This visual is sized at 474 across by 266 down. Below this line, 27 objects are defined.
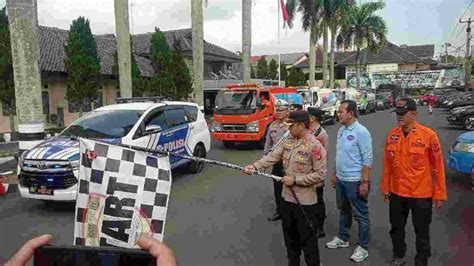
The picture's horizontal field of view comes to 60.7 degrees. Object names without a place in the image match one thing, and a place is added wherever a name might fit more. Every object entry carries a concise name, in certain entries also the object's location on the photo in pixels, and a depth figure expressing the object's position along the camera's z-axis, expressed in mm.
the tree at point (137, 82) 22375
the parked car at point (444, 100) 28194
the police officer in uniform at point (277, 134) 5870
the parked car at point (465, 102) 20070
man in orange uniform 4016
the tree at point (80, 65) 19500
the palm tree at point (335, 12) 32062
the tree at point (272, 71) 46841
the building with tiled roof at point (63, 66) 20844
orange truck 12875
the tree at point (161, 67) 22578
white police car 6340
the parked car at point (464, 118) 17438
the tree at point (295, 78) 43647
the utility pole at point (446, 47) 71288
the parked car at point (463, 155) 7152
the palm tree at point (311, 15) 32000
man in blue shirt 4512
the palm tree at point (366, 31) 39938
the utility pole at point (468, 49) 45031
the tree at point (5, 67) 17250
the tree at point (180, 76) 23078
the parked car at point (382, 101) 37500
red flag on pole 29283
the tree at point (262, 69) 47441
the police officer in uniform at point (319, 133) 5410
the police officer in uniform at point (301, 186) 3836
